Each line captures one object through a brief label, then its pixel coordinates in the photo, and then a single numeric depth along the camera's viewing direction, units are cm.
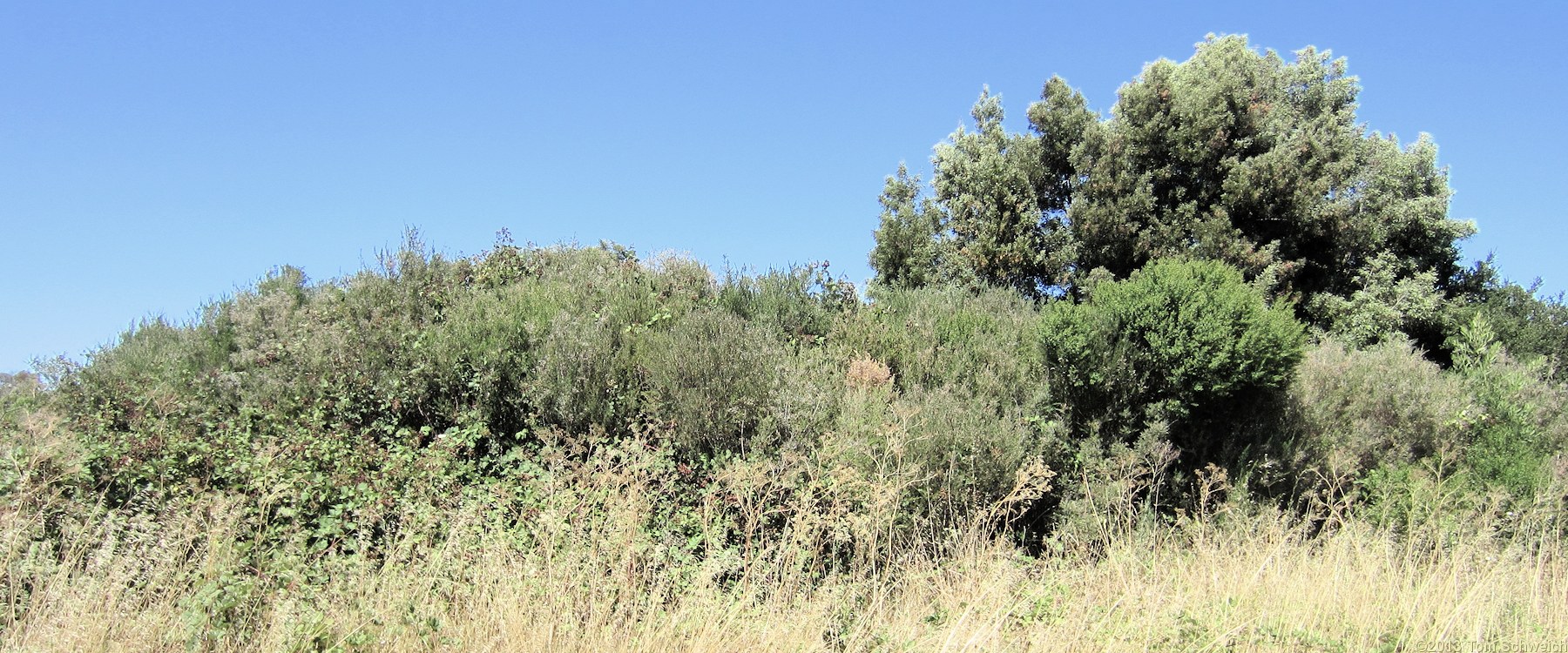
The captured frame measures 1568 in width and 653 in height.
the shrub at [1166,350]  821
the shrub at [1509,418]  934
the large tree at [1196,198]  1619
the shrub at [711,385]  712
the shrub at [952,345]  858
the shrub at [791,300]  1000
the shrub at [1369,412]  924
